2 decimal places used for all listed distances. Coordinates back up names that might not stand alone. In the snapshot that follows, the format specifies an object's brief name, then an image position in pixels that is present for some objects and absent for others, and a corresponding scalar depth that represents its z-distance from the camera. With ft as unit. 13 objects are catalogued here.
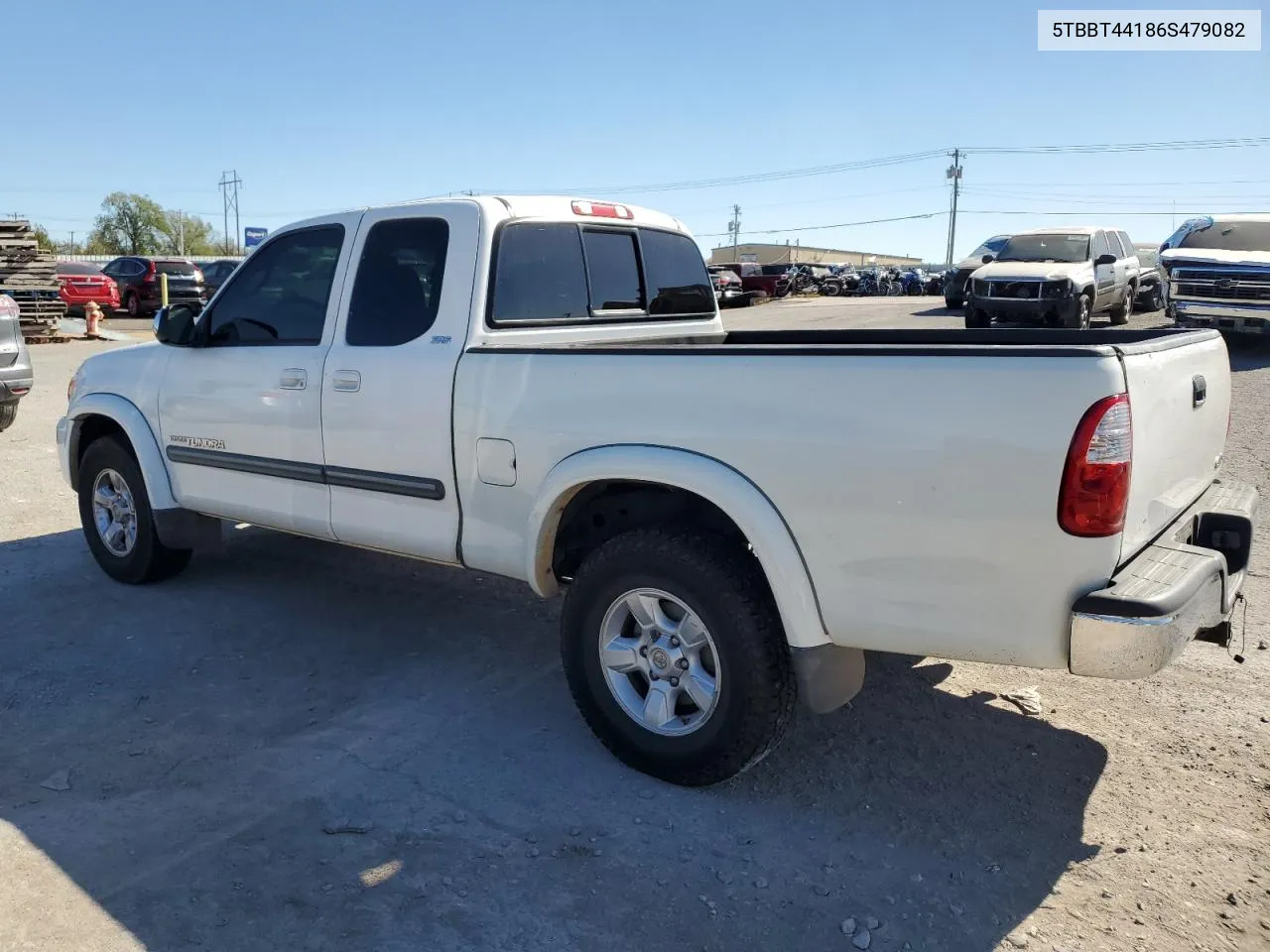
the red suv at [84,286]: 84.99
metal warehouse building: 329.11
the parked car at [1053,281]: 50.67
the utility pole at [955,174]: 277.64
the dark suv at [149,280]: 88.99
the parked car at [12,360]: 30.27
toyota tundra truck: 9.02
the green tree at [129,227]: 312.29
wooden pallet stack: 64.39
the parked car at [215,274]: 87.81
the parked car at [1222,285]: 44.57
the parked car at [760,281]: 119.14
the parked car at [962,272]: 67.21
